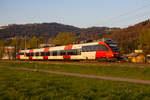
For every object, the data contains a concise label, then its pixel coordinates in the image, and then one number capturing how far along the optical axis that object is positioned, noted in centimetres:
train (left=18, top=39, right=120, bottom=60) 3506
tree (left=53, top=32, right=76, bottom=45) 8034
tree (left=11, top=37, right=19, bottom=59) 10140
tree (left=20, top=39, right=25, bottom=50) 10398
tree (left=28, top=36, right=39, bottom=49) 9962
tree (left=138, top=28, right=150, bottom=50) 6625
